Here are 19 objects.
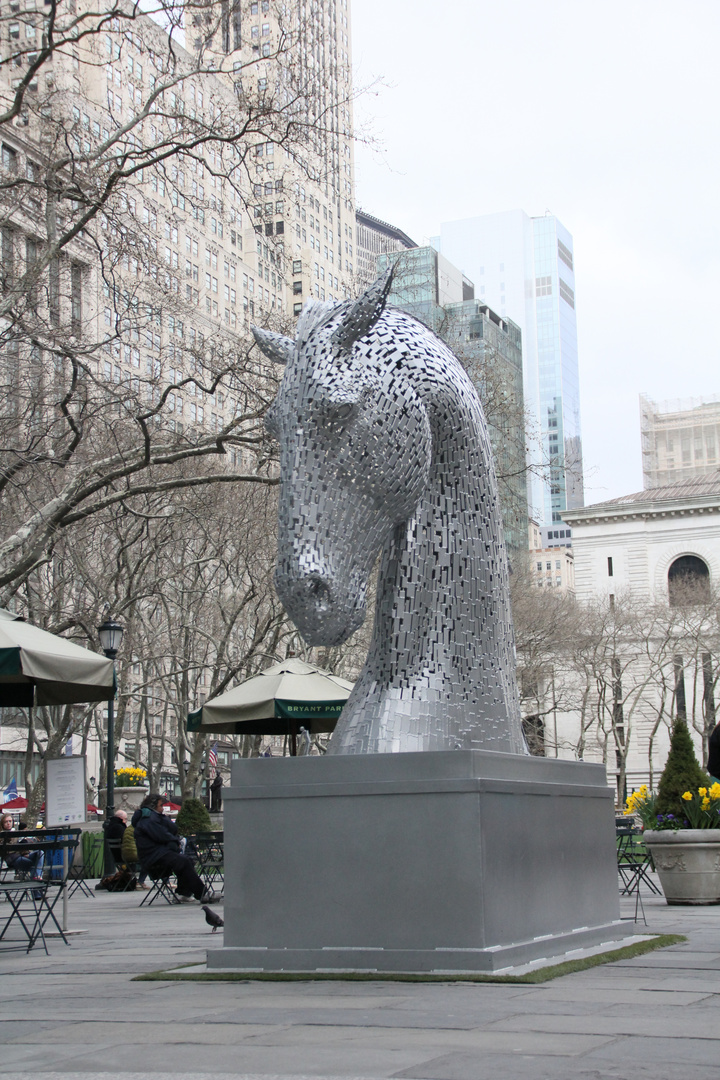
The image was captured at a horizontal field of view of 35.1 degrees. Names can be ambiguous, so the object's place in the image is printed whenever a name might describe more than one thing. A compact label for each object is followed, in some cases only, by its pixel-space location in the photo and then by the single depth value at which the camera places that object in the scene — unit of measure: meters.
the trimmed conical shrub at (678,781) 11.04
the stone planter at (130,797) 24.50
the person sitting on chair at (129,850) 15.98
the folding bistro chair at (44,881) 7.95
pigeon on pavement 7.69
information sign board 10.97
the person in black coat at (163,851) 12.40
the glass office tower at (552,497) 168.50
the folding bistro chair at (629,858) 10.01
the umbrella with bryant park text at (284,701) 13.56
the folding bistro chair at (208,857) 14.49
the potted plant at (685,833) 10.55
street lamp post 16.33
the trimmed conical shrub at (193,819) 18.14
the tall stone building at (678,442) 71.06
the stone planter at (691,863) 10.54
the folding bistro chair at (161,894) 12.93
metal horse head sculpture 5.84
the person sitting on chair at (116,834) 16.83
